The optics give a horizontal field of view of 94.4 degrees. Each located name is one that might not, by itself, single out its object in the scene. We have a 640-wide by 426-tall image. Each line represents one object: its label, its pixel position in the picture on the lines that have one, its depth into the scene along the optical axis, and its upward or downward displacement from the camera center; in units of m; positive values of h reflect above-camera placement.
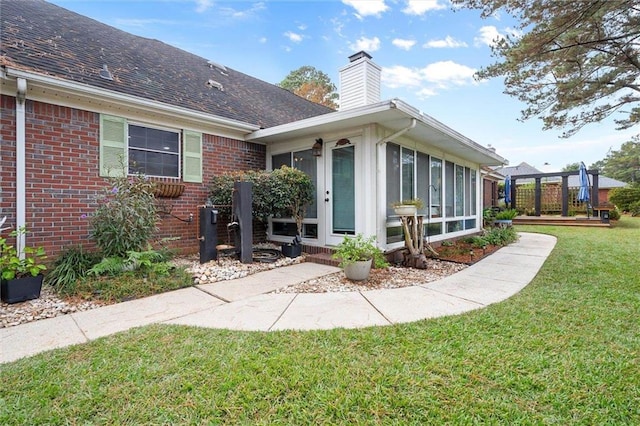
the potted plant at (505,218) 10.51 -0.20
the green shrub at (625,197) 17.97 +0.94
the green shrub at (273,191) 5.71 +0.45
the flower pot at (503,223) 10.47 -0.35
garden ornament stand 5.46 -0.51
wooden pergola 14.74 +1.22
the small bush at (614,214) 13.90 -0.08
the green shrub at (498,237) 7.87 -0.68
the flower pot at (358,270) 4.26 -0.81
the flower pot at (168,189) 5.32 +0.47
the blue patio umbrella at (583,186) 13.66 +1.24
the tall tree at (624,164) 29.52 +5.26
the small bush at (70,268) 3.74 -0.72
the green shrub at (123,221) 4.21 -0.08
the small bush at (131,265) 3.95 -0.69
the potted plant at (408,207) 5.43 +0.11
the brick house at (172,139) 4.27 +1.45
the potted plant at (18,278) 3.29 -0.71
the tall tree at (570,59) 5.01 +3.10
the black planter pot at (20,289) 3.29 -0.83
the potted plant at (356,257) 4.27 -0.63
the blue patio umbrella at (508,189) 16.21 +1.33
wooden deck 13.28 -0.39
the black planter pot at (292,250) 5.93 -0.72
